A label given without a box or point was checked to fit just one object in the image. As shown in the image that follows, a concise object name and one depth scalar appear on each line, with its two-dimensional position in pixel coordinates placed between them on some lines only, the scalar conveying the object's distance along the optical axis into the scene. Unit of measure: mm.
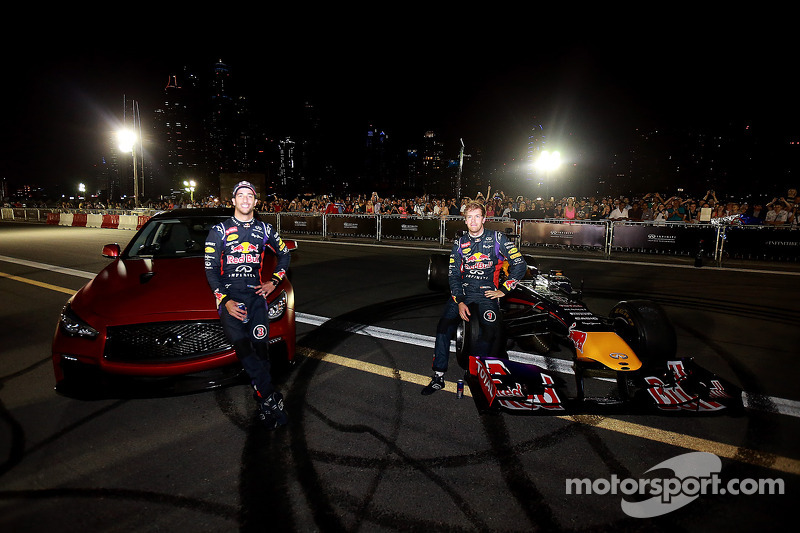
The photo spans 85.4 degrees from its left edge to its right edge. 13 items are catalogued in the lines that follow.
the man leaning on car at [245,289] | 3369
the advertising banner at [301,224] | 20562
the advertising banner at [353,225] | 18906
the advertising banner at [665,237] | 13039
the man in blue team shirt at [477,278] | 4023
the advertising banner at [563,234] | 14625
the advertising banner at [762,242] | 12359
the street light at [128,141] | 26645
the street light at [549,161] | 22519
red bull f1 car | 3430
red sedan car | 3400
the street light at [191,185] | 56019
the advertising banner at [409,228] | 17847
